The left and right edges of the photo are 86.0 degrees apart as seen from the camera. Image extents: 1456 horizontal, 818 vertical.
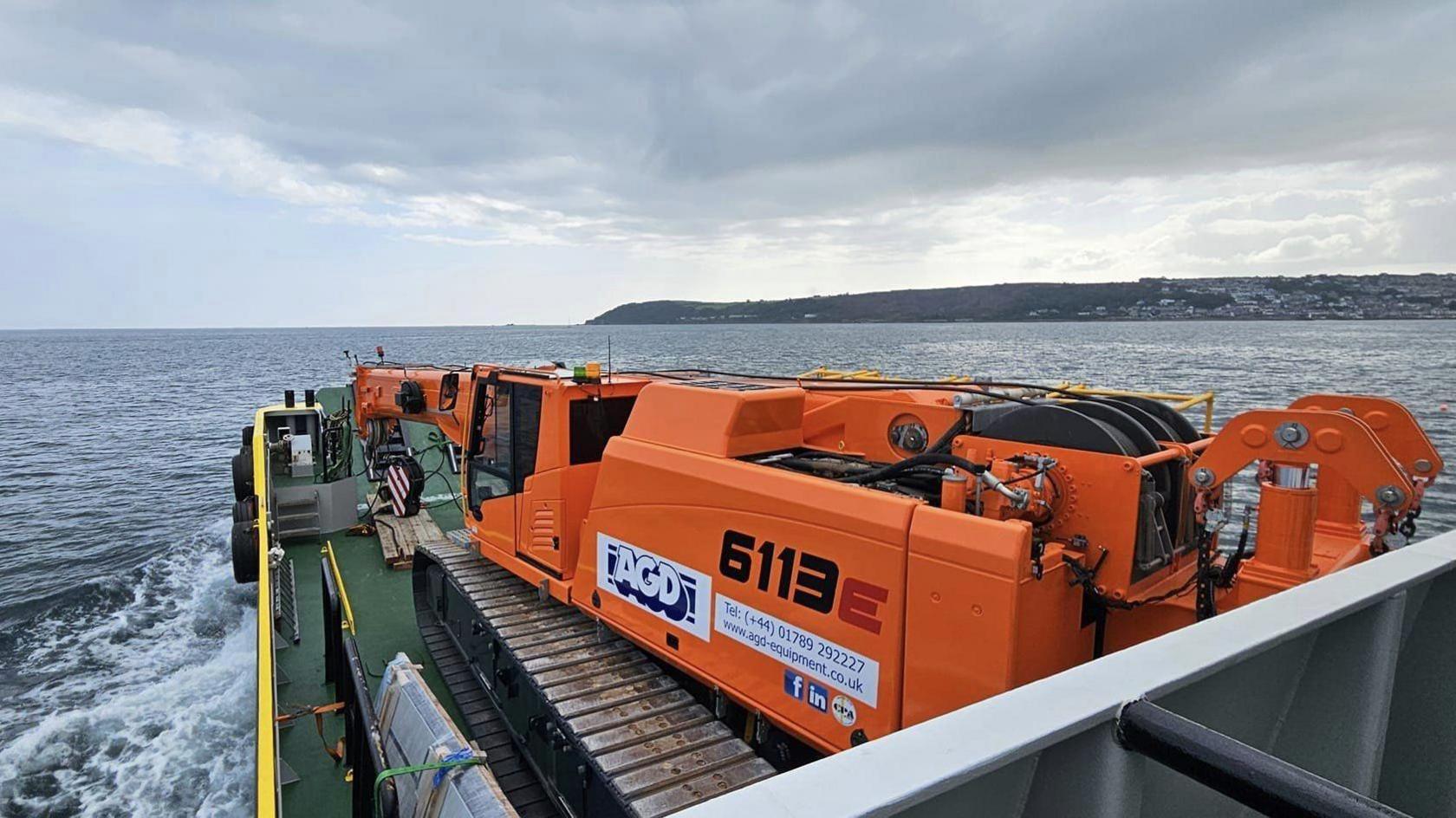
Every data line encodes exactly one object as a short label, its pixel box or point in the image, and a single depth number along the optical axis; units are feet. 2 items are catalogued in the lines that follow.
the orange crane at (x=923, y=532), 12.20
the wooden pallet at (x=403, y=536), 34.59
